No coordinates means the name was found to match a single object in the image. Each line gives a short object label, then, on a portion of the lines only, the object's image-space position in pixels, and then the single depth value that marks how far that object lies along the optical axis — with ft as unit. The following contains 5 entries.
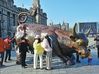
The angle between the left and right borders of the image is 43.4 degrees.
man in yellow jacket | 20.16
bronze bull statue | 21.86
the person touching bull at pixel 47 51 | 19.88
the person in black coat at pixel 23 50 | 21.37
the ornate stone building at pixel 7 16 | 88.45
